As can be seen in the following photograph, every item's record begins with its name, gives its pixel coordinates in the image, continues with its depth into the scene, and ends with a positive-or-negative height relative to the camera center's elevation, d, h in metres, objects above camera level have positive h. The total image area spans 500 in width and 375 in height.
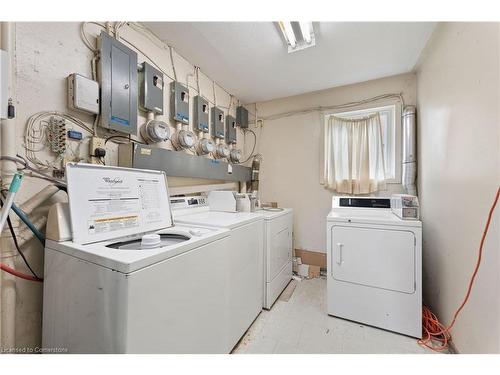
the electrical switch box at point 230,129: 2.81 +0.81
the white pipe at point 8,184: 0.98 +0.01
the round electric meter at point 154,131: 1.68 +0.47
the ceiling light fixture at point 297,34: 1.61 +1.30
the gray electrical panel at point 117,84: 1.33 +0.72
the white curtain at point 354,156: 2.52 +0.41
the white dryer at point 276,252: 1.96 -0.69
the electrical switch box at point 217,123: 2.54 +0.82
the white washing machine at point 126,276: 0.78 -0.40
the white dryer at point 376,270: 1.63 -0.71
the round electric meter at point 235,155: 2.88 +0.45
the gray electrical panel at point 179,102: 1.95 +0.84
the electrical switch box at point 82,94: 1.20 +0.57
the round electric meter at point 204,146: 2.29 +0.46
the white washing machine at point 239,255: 1.46 -0.54
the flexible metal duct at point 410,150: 2.20 +0.40
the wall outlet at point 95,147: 1.31 +0.26
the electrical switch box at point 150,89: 1.64 +0.82
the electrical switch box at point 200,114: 2.24 +0.82
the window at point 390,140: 2.46 +0.57
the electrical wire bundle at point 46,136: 1.08 +0.28
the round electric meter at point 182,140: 1.98 +0.47
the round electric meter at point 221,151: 2.58 +0.46
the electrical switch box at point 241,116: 3.09 +1.08
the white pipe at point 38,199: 1.07 -0.07
